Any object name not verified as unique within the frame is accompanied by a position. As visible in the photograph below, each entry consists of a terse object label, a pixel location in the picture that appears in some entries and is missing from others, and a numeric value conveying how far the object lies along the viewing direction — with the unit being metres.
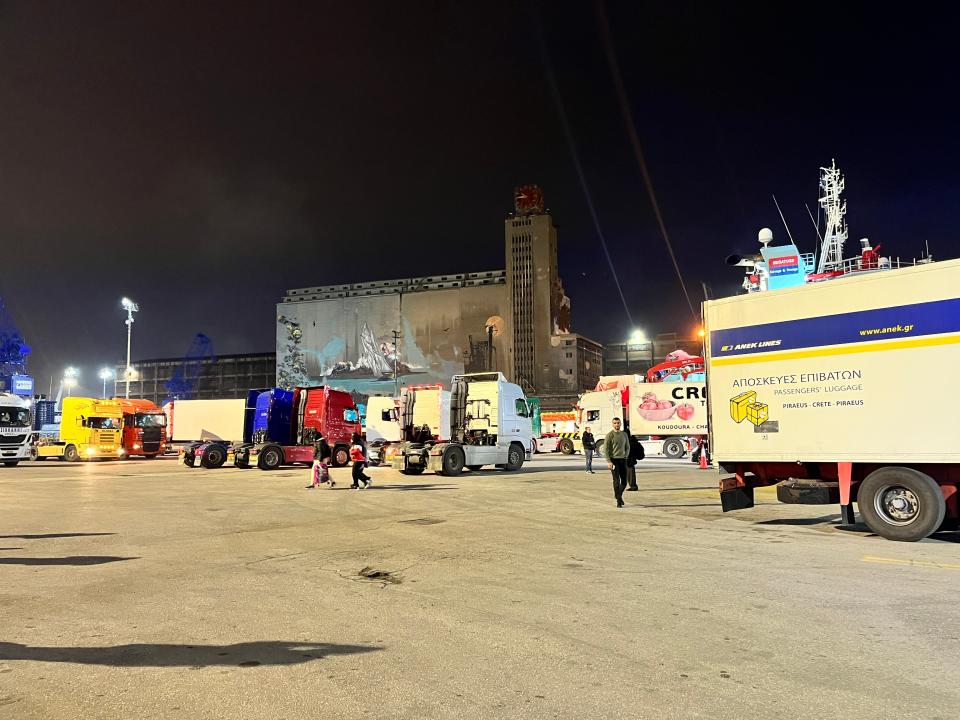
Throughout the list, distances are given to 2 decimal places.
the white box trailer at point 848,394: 8.95
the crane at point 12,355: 97.62
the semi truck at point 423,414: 25.36
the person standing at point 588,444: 23.77
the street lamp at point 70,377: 83.75
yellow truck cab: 36.81
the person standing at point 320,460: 17.83
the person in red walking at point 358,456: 17.56
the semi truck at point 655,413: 34.31
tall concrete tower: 132.50
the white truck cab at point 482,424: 23.39
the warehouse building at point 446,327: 134.62
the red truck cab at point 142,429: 38.03
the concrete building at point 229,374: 148.25
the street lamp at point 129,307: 53.09
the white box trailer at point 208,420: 34.06
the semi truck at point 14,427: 31.20
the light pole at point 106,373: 73.48
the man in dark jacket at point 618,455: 13.05
